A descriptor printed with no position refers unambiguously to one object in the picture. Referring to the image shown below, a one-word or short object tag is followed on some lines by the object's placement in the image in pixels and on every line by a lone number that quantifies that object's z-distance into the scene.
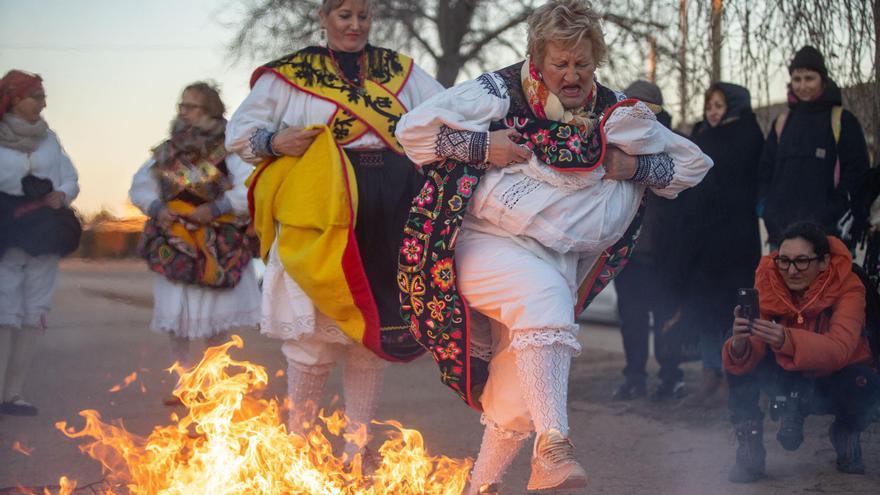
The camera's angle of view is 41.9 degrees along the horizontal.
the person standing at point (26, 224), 6.53
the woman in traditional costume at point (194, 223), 6.75
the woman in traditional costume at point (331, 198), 4.81
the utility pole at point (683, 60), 7.29
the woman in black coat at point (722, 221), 7.03
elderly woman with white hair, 3.97
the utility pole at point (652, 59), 8.74
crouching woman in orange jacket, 5.20
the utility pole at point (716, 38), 6.94
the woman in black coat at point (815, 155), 6.41
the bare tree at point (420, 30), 13.91
